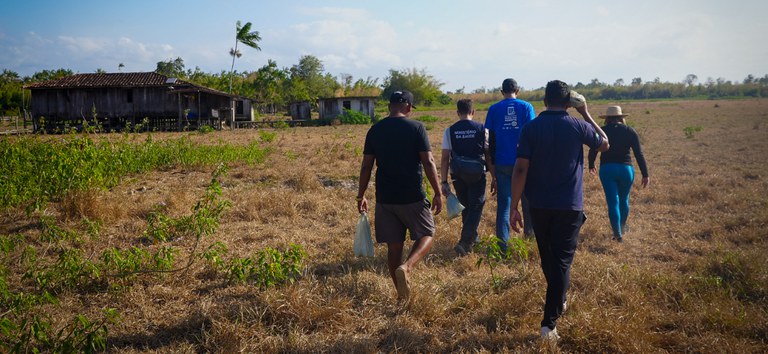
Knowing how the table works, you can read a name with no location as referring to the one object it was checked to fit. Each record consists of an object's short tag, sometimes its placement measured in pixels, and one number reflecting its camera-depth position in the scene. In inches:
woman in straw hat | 216.7
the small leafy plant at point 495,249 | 156.3
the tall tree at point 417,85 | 2145.7
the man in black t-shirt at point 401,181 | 144.8
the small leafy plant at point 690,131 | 675.4
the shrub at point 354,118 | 1348.4
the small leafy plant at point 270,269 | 155.9
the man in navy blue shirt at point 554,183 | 125.1
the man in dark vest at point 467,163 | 193.8
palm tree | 1555.7
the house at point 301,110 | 1498.5
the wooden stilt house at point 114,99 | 1103.6
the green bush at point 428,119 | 1197.3
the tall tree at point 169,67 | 2551.7
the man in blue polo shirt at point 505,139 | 190.5
